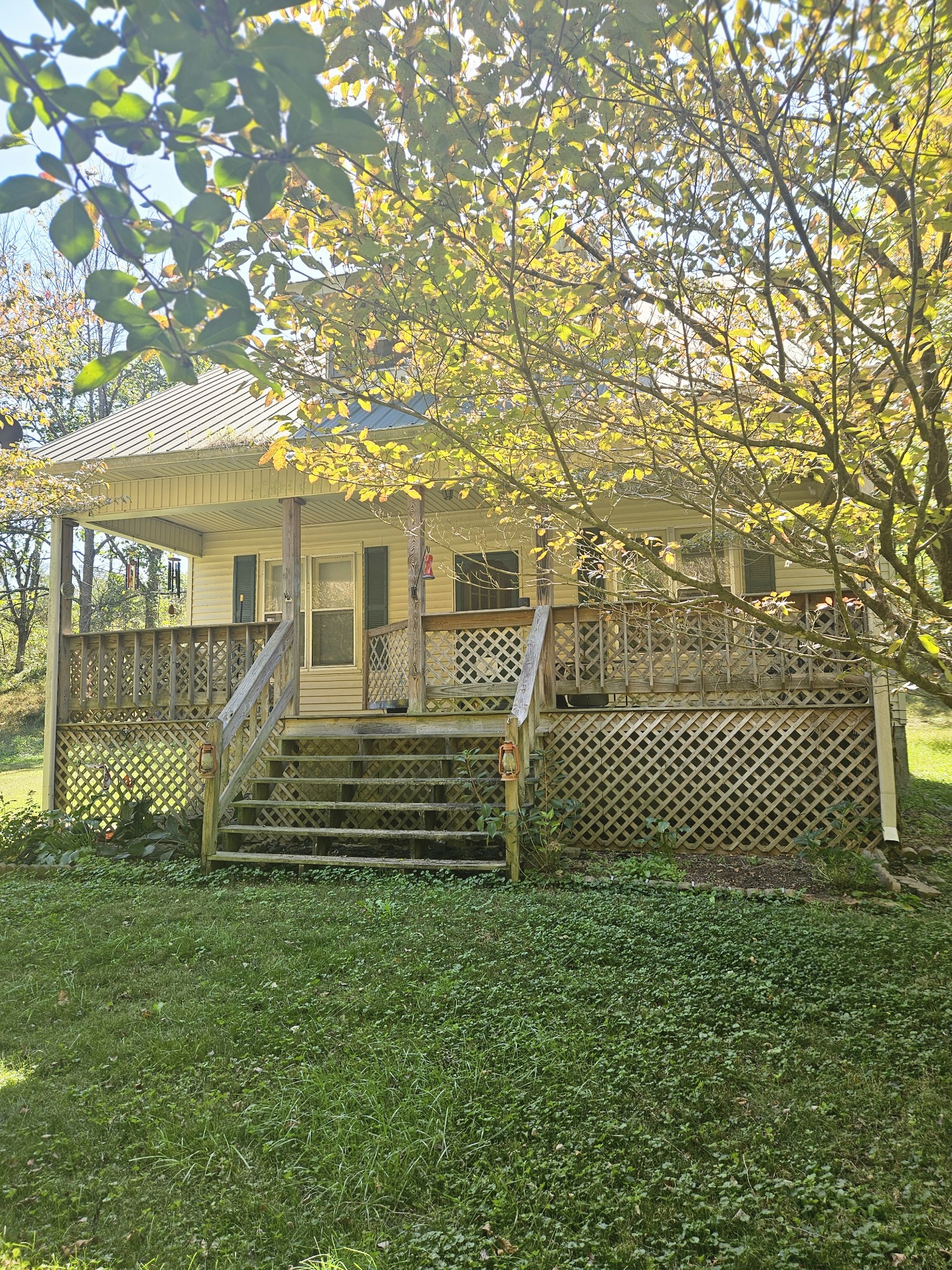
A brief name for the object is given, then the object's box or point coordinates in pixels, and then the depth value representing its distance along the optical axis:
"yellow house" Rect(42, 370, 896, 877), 8.12
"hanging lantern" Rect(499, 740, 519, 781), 6.87
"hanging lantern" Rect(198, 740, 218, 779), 7.82
